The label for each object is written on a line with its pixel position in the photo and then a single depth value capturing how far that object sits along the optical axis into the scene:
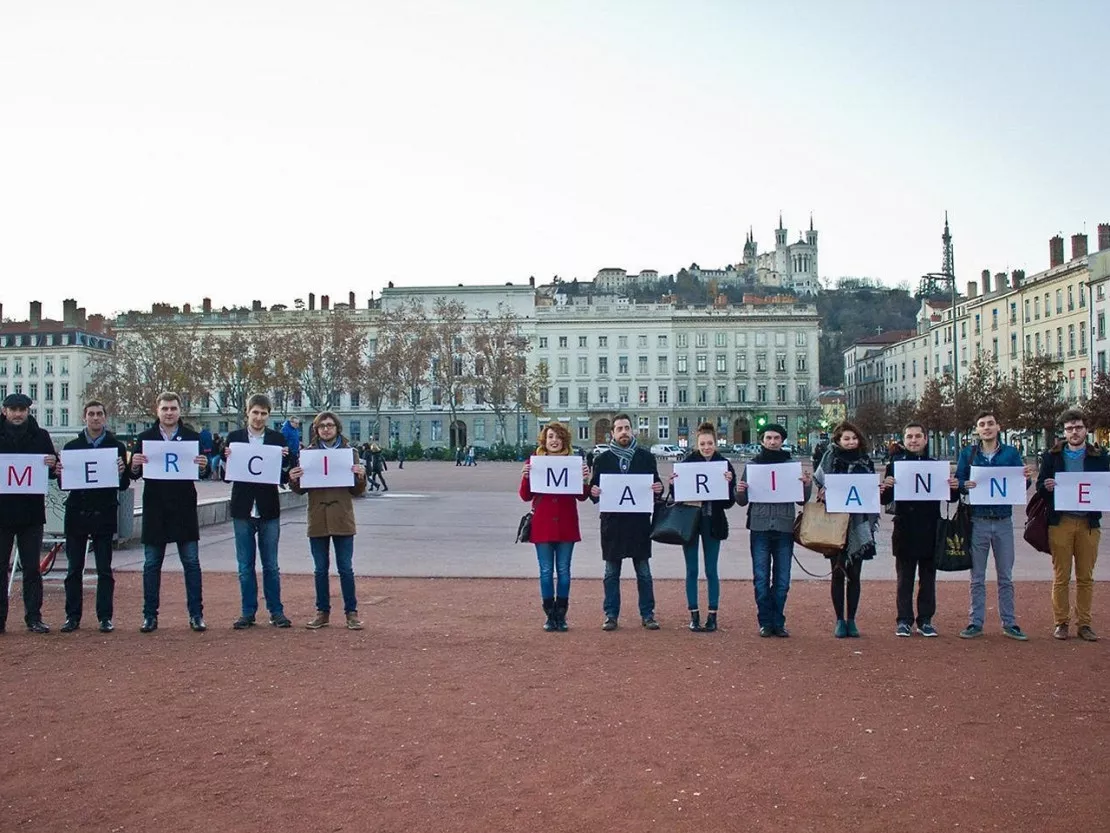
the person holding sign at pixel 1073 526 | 10.02
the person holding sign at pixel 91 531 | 10.34
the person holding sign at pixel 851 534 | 10.11
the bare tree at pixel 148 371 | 74.06
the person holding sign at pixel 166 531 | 10.33
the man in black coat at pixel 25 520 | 10.29
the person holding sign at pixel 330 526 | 10.54
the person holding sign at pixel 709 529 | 10.53
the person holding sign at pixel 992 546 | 10.06
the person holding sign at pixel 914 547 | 10.12
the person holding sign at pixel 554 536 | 10.45
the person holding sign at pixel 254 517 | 10.52
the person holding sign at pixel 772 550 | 10.21
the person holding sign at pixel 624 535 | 10.62
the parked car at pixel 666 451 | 89.32
